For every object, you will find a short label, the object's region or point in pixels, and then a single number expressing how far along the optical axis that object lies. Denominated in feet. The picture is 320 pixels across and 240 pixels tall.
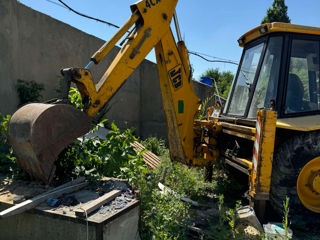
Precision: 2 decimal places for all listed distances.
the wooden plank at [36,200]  7.39
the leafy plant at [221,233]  8.68
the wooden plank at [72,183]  9.16
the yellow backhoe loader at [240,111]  9.27
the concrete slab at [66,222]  7.51
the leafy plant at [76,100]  10.85
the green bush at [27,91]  16.29
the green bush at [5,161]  10.60
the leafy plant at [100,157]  10.70
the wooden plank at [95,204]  7.50
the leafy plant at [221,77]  69.83
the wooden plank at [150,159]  18.34
